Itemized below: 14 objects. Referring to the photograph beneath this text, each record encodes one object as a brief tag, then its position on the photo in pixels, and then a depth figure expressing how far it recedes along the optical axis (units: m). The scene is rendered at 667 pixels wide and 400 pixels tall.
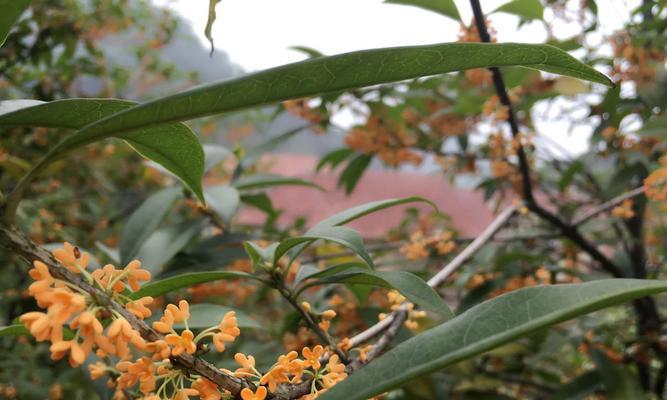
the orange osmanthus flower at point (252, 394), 0.30
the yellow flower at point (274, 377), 0.30
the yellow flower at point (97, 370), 0.33
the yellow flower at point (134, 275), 0.31
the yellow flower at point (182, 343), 0.29
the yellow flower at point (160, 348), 0.29
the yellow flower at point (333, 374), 0.31
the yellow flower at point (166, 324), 0.30
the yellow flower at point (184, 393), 0.30
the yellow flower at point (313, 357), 0.32
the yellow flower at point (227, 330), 0.31
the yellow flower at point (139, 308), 0.30
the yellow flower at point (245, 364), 0.31
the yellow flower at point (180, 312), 0.31
